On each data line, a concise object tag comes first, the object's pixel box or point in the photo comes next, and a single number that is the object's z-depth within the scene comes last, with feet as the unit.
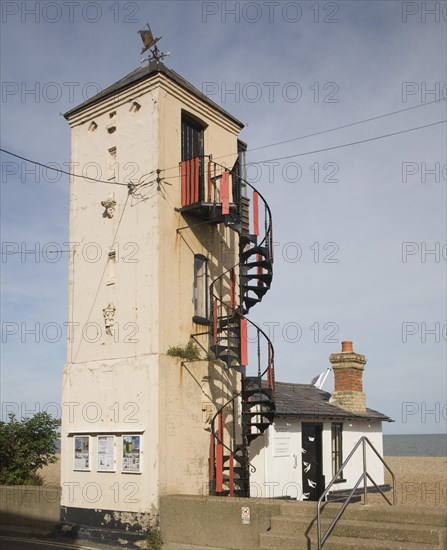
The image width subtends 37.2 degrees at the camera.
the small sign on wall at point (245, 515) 34.58
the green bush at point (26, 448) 52.54
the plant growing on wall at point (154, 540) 38.07
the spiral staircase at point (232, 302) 43.57
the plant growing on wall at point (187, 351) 42.41
